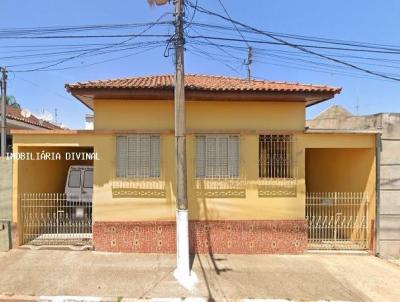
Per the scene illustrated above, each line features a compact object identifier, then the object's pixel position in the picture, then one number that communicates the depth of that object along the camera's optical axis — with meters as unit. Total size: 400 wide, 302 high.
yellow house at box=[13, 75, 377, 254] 6.86
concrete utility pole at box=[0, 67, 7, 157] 12.91
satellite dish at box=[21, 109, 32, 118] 16.80
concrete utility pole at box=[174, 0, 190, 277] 5.59
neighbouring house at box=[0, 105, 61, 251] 6.75
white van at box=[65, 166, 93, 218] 8.59
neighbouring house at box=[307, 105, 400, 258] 6.97
